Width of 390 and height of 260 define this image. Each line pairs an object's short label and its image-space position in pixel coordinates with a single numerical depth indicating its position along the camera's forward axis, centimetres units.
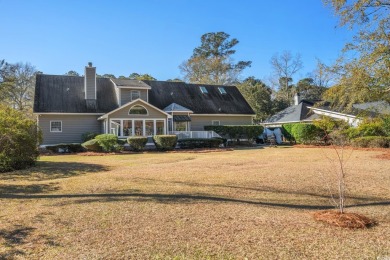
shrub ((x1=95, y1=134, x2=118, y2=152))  2062
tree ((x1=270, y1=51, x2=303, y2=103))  5403
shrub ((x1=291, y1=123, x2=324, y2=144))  2588
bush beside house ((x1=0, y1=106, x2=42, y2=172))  1155
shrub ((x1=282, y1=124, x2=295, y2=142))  2816
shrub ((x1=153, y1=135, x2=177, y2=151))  2248
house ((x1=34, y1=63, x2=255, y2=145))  2458
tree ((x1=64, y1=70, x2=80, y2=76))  6434
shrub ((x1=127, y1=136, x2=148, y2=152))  2183
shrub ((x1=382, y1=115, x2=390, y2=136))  2125
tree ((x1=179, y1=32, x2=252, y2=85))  5091
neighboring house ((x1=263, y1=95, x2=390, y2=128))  2945
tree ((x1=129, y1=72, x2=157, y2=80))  4673
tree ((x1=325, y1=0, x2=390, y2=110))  1284
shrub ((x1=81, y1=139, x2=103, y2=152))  2089
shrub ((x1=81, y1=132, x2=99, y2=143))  2364
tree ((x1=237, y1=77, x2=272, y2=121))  4434
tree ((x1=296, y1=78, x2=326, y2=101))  5686
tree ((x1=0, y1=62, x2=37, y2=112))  4082
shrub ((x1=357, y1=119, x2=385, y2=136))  2237
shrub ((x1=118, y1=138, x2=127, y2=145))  2182
